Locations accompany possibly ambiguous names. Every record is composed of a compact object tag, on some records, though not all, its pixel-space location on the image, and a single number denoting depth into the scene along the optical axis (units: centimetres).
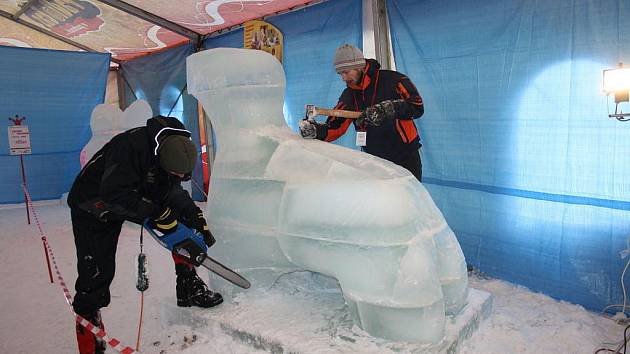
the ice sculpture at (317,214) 185
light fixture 237
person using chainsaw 207
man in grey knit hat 279
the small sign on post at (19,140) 634
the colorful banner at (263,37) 500
